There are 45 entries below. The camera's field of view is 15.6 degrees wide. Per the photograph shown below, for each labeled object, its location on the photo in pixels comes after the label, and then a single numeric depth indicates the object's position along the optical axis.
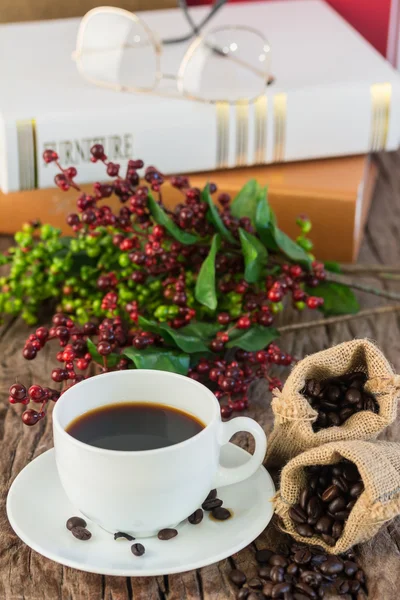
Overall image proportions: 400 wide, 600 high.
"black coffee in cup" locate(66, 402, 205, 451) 0.80
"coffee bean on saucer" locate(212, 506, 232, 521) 0.81
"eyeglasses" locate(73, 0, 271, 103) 1.16
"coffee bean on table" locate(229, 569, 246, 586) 0.78
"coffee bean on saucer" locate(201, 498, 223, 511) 0.82
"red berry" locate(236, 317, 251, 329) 0.95
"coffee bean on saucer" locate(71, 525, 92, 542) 0.79
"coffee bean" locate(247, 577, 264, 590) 0.78
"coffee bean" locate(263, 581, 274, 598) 0.77
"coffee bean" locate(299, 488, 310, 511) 0.81
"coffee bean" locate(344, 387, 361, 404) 0.84
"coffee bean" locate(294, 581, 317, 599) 0.77
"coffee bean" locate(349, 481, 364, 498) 0.80
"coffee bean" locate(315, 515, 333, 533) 0.80
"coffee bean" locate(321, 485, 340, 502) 0.80
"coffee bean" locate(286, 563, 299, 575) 0.78
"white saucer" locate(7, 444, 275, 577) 0.78
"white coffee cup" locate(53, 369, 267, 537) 0.77
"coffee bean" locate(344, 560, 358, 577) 0.79
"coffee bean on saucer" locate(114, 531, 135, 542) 0.79
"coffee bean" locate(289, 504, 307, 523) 0.80
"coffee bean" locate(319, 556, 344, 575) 0.78
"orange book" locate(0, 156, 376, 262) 1.14
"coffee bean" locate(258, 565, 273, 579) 0.78
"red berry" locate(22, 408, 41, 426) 0.83
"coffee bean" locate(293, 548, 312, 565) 0.79
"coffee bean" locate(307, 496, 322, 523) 0.80
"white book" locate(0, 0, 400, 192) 1.12
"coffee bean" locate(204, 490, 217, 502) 0.83
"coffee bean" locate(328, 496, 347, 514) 0.80
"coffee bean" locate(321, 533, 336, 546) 0.80
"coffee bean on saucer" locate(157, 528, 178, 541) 0.79
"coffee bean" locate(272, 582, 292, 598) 0.77
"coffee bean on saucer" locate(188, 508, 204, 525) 0.81
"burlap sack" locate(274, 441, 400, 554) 0.78
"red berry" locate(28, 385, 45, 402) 0.85
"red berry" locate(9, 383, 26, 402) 0.84
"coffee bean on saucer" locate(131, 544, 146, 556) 0.78
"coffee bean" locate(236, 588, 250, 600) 0.77
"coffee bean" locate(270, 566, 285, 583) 0.78
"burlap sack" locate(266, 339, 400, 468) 0.83
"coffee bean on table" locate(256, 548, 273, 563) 0.80
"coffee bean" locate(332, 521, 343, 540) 0.79
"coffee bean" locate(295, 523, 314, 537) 0.80
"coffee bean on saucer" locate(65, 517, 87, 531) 0.80
